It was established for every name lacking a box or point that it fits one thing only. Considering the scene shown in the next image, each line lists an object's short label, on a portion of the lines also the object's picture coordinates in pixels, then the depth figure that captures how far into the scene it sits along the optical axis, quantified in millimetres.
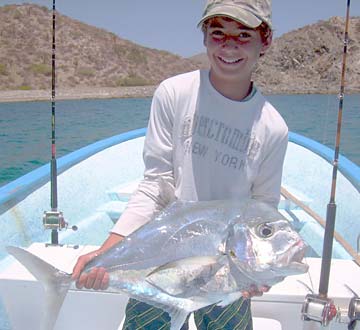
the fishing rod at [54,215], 2590
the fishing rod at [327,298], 1785
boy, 1577
